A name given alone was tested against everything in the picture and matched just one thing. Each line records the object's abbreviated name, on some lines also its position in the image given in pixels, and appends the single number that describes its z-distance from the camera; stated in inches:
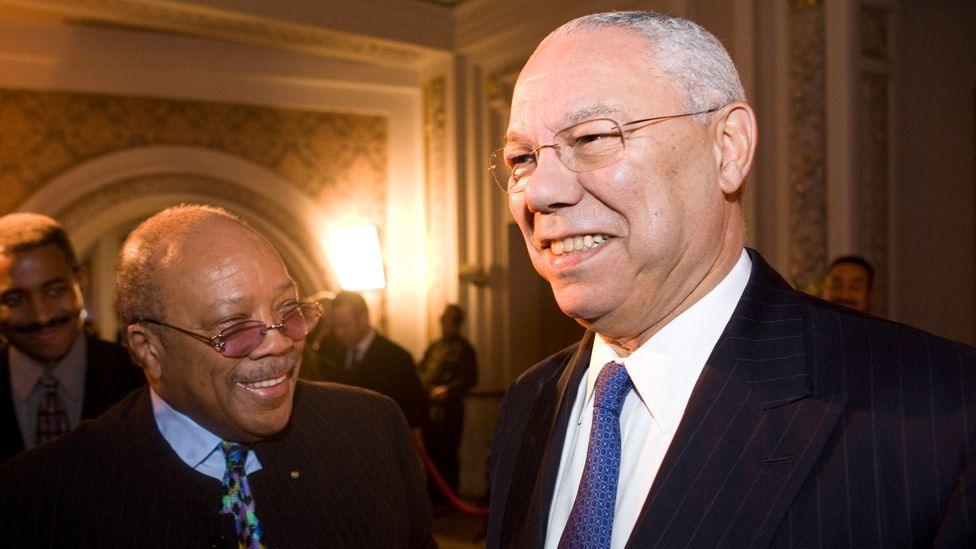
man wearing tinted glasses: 62.9
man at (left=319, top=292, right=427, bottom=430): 201.0
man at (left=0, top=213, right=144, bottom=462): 94.2
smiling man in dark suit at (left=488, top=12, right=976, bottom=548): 38.1
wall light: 274.7
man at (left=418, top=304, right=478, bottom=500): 254.5
